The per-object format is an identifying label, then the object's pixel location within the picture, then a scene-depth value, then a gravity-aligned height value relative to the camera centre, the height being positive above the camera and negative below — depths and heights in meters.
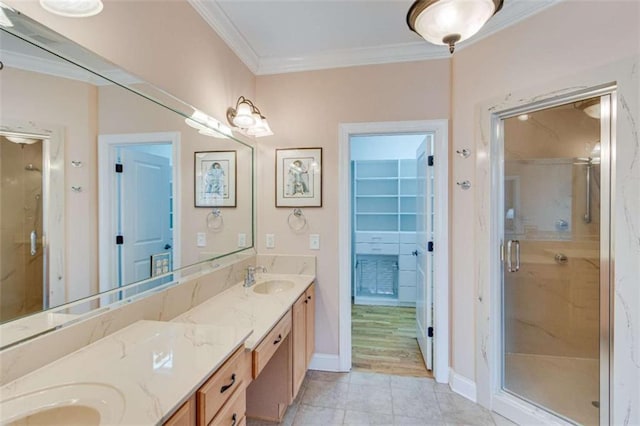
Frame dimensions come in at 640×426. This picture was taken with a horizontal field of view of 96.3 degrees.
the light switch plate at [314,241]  2.46 -0.27
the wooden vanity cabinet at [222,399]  0.85 -0.63
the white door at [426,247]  2.39 -0.32
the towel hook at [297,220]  2.48 -0.08
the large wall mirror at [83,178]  0.85 +0.13
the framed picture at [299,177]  2.44 +0.29
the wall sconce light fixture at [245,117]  2.09 +0.70
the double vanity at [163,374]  0.75 -0.50
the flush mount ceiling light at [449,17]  1.24 +0.88
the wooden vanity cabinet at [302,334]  1.87 -0.89
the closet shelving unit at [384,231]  4.00 -0.30
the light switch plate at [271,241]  2.53 -0.27
